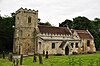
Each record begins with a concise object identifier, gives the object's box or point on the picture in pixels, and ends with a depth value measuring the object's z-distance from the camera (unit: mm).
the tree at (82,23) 71750
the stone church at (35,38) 47031
